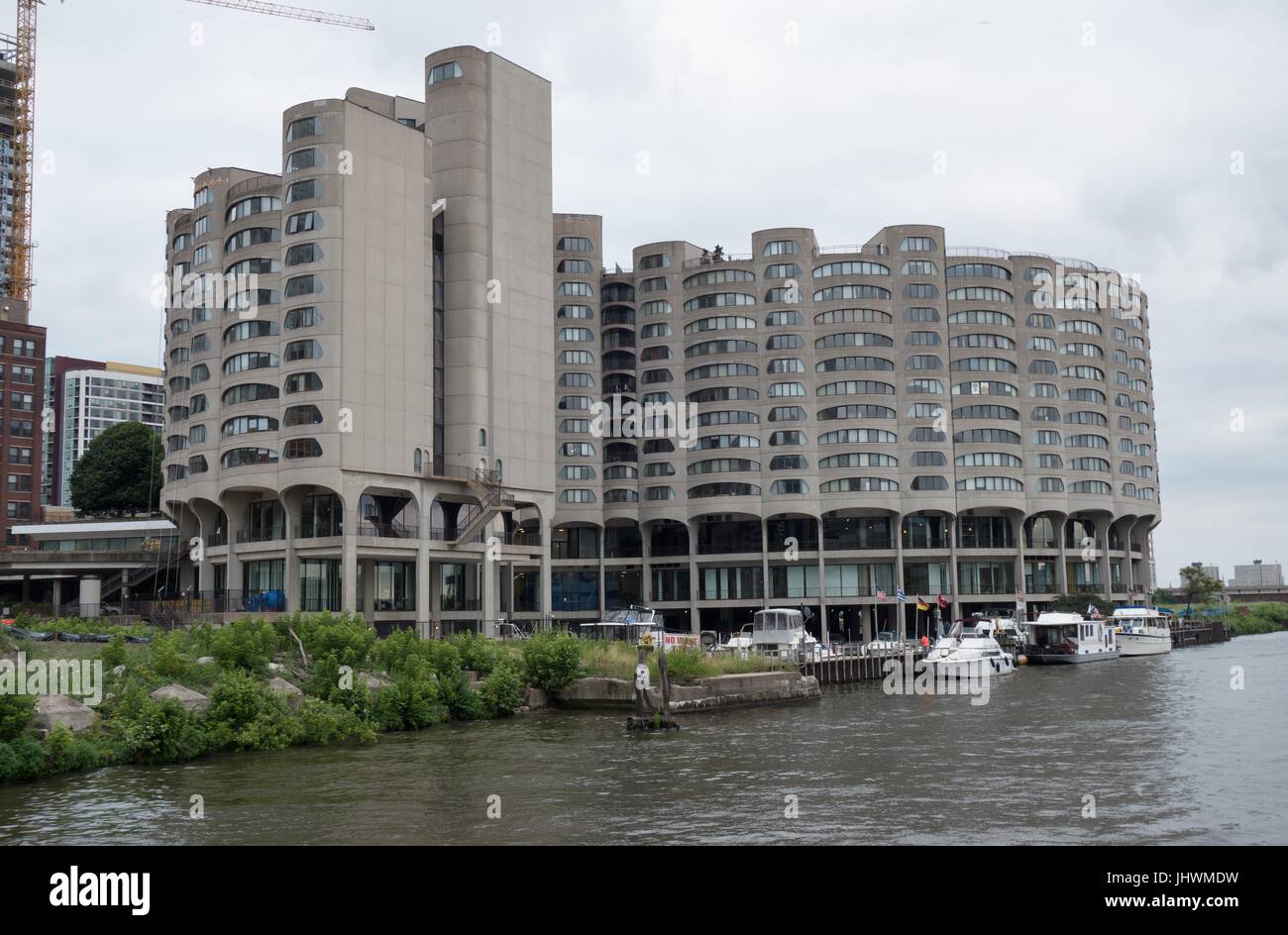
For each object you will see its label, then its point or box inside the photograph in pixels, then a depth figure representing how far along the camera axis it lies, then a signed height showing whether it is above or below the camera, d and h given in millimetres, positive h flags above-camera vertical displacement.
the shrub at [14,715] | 34219 -3841
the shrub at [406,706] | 48875 -5457
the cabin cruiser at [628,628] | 77700 -3779
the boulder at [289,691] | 45812 -4377
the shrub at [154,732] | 38125 -4981
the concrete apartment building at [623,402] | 87438 +16705
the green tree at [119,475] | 130625 +12515
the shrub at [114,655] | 44625 -2708
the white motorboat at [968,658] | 76438 -6022
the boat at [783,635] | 74250 -4241
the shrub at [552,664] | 58500 -4437
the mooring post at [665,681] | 50225 -4730
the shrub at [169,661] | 44938 -3022
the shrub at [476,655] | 57938 -3867
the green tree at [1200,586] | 181750 -3352
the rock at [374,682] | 49969 -4531
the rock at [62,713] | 36688 -4168
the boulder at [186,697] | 41156 -4137
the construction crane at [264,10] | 153012 +77154
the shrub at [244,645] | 48250 -2644
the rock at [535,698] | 57406 -6102
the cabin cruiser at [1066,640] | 96625 -6263
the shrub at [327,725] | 44438 -5663
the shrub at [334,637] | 51344 -2532
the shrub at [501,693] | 54938 -5542
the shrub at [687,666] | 58312 -4692
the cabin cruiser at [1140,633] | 109188 -6498
